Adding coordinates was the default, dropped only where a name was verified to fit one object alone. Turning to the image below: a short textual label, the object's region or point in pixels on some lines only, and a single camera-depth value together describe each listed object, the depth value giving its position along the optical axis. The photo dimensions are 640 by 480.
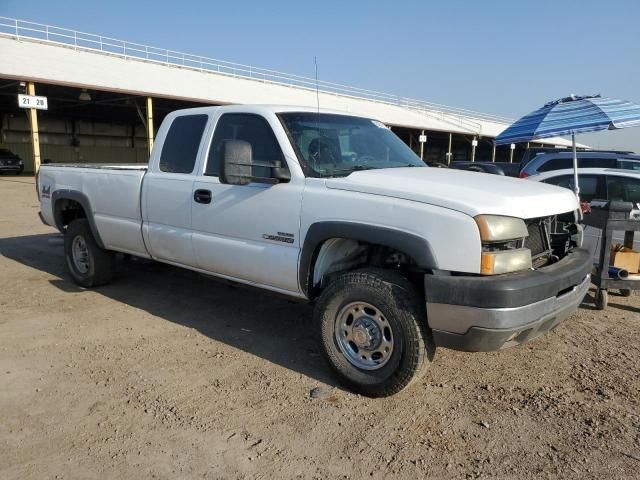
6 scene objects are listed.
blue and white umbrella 6.14
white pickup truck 3.02
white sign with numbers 17.36
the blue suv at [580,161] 9.10
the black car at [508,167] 14.64
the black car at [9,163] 28.02
